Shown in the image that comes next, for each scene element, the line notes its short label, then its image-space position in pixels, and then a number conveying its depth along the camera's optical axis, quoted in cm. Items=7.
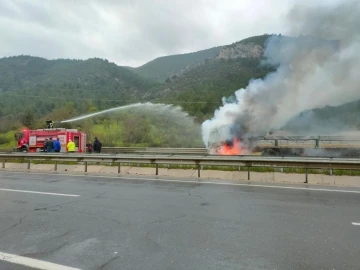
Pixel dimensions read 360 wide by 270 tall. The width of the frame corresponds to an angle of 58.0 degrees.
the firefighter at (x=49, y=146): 2330
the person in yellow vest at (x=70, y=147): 2538
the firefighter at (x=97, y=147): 2453
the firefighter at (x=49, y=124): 3456
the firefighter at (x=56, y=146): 2292
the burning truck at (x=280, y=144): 2320
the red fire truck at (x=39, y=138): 3303
